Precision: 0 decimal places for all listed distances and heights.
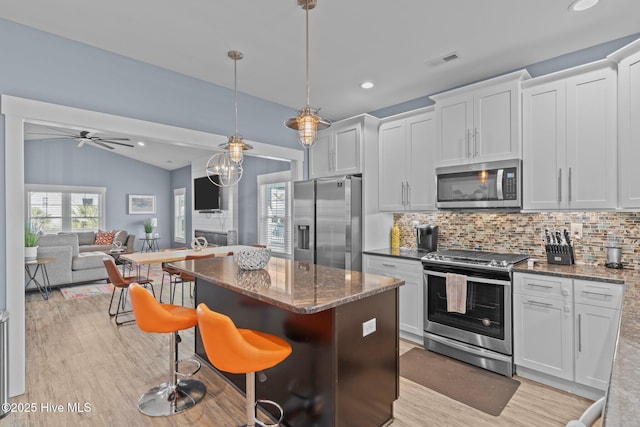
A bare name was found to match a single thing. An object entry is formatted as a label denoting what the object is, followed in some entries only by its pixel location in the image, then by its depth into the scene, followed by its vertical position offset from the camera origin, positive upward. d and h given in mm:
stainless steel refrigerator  3938 -124
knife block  2848 -377
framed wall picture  10266 +307
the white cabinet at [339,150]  4113 +845
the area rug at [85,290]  5542 -1373
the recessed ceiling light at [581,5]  2255 +1447
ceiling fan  6760 +1708
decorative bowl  2537 -362
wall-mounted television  7918 +447
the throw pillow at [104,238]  8867 -660
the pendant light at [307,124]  2111 +587
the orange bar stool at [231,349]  1615 -692
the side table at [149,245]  10477 -1014
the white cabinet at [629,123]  2387 +661
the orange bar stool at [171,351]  2164 -1018
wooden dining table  3922 -555
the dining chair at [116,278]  4199 -837
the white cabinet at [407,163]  3713 +585
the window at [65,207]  8641 +184
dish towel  3014 -751
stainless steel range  2828 -877
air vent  3053 +1465
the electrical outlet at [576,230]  2943 -166
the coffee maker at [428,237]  3818 -291
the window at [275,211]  6244 +38
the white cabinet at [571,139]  2578 +608
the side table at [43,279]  5418 -1098
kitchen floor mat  2479 -1421
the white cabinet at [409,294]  3455 -880
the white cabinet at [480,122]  3025 +896
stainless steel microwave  3027 +263
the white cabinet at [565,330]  2369 -915
